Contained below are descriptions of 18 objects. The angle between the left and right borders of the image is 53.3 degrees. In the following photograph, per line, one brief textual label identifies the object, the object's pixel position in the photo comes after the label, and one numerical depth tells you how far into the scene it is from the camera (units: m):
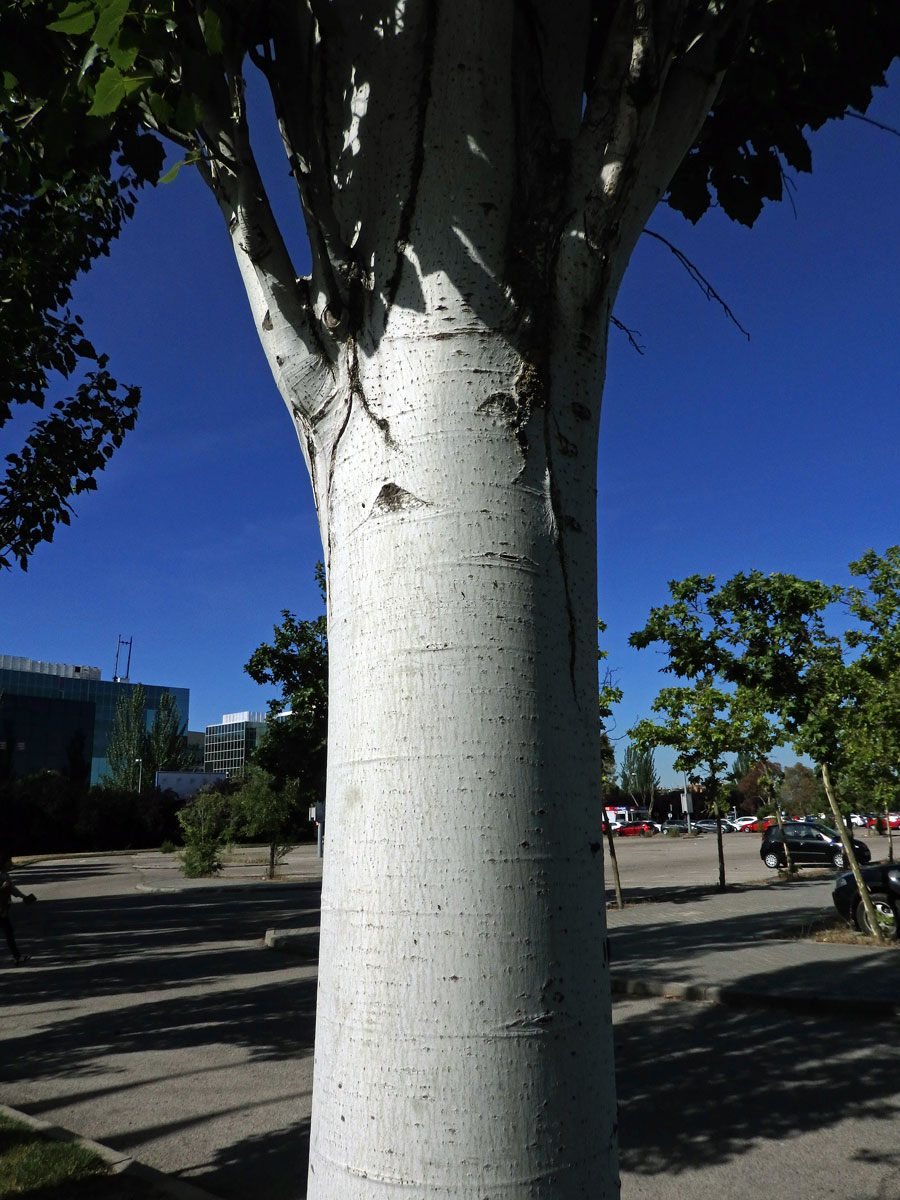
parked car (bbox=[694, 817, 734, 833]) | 72.21
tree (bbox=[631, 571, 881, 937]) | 12.15
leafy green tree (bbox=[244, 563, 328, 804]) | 22.78
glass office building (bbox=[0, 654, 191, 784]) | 73.25
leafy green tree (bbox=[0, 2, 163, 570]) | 2.73
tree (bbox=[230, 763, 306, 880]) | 22.89
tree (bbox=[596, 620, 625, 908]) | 16.41
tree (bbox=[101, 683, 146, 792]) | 70.56
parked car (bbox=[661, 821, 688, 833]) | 71.75
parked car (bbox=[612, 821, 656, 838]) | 71.56
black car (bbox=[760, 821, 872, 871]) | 26.20
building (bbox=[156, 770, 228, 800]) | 55.72
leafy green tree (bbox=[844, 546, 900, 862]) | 14.82
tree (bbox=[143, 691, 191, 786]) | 72.44
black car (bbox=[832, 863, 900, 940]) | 11.23
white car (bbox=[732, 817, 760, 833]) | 74.00
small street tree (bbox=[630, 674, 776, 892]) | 17.33
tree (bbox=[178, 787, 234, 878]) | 24.78
